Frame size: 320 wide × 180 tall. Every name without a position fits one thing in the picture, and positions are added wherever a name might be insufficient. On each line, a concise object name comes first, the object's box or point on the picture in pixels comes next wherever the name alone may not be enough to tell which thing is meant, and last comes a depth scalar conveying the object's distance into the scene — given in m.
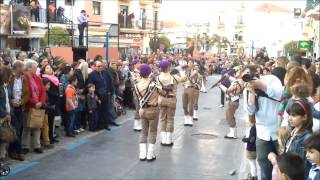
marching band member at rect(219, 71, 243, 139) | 11.71
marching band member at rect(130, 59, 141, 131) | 12.68
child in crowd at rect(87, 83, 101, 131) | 12.14
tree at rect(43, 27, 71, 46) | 22.14
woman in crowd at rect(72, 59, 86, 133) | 11.92
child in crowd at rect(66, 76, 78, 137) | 11.21
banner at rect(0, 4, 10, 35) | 20.20
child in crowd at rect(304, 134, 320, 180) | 3.87
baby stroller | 15.07
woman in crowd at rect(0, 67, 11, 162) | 8.24
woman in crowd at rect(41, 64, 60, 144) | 10.32
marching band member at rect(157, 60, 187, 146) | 10.37
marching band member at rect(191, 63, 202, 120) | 13.45
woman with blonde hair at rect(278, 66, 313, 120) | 6.15
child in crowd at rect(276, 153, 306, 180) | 3.75
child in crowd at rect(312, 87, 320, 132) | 5.14
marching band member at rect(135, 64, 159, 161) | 9.40
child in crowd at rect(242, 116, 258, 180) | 7.21
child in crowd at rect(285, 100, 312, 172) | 4.82
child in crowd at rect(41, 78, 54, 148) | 10.07
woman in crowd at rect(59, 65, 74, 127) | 11.25
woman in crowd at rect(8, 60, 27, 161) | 9.15
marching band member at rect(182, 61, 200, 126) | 13.34
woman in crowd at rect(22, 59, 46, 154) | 9.39
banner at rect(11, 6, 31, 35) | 21.00
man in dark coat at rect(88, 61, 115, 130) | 12.48
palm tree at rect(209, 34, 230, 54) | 80.95
